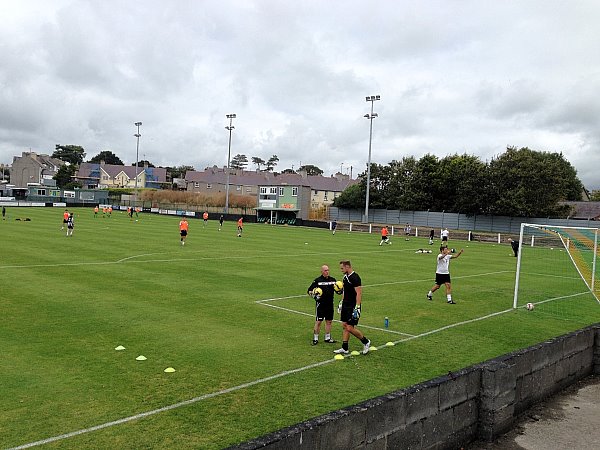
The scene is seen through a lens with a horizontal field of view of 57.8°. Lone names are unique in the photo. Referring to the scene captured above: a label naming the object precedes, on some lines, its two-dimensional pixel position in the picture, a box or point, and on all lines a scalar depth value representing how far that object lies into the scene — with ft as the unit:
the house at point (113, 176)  518.78
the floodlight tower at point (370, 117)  243.60
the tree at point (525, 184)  228.84
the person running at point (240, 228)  169.15
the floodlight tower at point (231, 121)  297.12
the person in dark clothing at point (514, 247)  139.39
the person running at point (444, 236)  158.51
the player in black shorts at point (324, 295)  41.37
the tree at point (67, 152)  652.48
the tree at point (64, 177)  500.74
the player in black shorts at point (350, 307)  39.76
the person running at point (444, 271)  63.16
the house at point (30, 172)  529.04
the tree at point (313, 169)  630.25
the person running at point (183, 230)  122.83
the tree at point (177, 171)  597.52
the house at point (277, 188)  302.86
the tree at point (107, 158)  637.71
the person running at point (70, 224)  135.74
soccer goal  65.82
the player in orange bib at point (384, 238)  161.00
